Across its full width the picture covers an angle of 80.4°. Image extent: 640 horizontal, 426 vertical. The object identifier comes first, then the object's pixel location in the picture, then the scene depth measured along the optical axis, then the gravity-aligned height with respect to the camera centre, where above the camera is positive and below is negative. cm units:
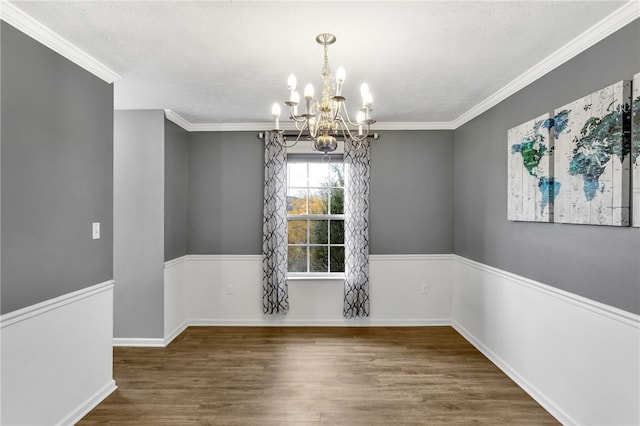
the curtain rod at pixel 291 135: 452 +91
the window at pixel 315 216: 474 -7
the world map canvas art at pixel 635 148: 191 +32
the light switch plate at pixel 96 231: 276 -15
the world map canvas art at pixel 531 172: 264 +29
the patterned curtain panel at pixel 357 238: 453 -33
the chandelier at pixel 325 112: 205 +59
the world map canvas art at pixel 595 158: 200 +31
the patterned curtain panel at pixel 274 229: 452 -22
